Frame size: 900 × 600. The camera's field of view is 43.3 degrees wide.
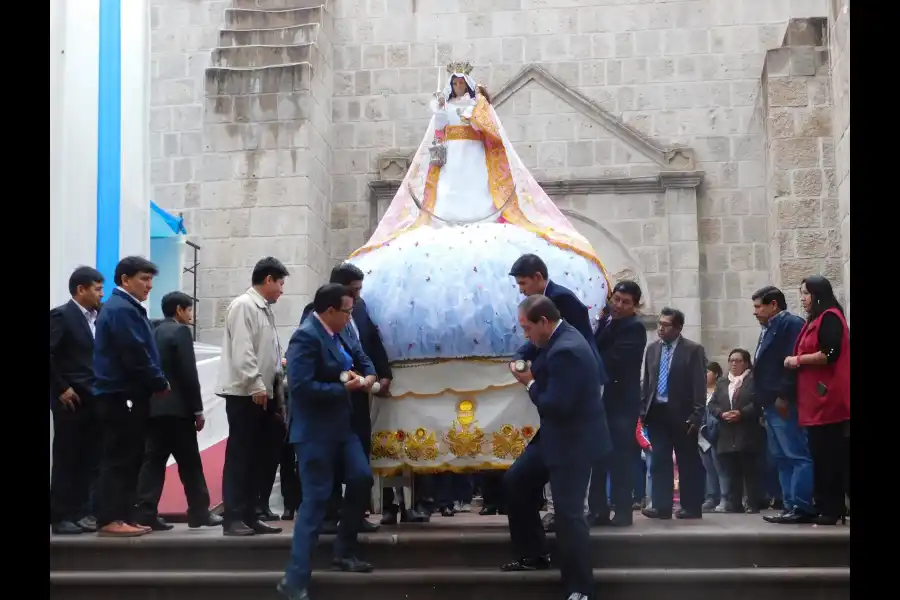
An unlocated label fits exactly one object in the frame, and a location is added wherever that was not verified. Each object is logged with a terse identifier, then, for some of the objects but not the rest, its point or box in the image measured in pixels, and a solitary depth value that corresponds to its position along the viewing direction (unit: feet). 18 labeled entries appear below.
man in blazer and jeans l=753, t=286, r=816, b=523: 23.44
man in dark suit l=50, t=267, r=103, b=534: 21.98
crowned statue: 20.34
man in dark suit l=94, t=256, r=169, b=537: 21.43
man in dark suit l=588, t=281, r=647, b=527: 21.50
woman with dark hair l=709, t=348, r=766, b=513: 27.35
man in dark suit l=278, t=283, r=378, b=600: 17.98
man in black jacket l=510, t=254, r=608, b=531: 19.42
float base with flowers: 20.72
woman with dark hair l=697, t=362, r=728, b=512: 28.81
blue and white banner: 28.35
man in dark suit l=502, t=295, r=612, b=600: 17.52
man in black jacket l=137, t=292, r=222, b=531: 23.16
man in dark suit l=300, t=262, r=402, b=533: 20.85
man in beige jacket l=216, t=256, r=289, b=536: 21.15
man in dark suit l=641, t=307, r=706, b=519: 24.11
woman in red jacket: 21.68
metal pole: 36.90
